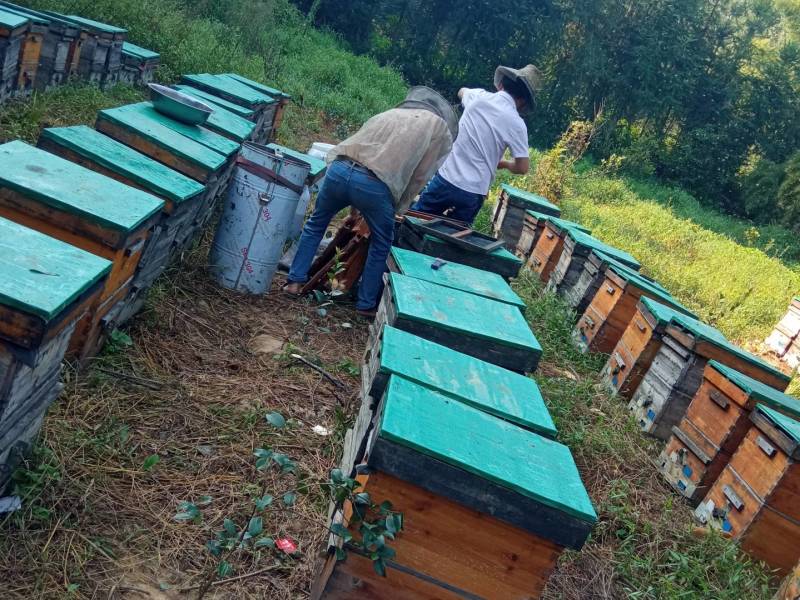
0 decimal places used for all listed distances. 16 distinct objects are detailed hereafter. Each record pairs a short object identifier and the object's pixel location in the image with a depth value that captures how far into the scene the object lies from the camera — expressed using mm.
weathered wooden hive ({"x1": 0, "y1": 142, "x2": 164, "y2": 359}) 2740
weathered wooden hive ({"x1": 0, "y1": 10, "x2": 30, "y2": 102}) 5391
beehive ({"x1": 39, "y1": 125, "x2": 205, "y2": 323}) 3363
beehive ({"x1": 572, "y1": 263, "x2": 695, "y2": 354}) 6207
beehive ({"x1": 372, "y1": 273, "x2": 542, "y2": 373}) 3410
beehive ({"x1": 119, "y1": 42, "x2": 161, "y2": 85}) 8164
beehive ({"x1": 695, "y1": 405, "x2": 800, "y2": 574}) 3973
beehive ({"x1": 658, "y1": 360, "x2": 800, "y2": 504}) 4500
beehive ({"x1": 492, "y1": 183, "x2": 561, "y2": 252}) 9289
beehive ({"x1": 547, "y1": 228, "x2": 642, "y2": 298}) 7285
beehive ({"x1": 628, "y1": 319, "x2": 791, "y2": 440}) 5129
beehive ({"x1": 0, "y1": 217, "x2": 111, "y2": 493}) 1902
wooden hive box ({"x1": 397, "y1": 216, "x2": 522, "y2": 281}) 5117
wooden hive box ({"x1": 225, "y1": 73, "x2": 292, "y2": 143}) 7613
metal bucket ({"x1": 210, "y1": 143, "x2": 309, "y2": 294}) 4836
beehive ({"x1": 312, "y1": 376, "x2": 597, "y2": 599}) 2258
